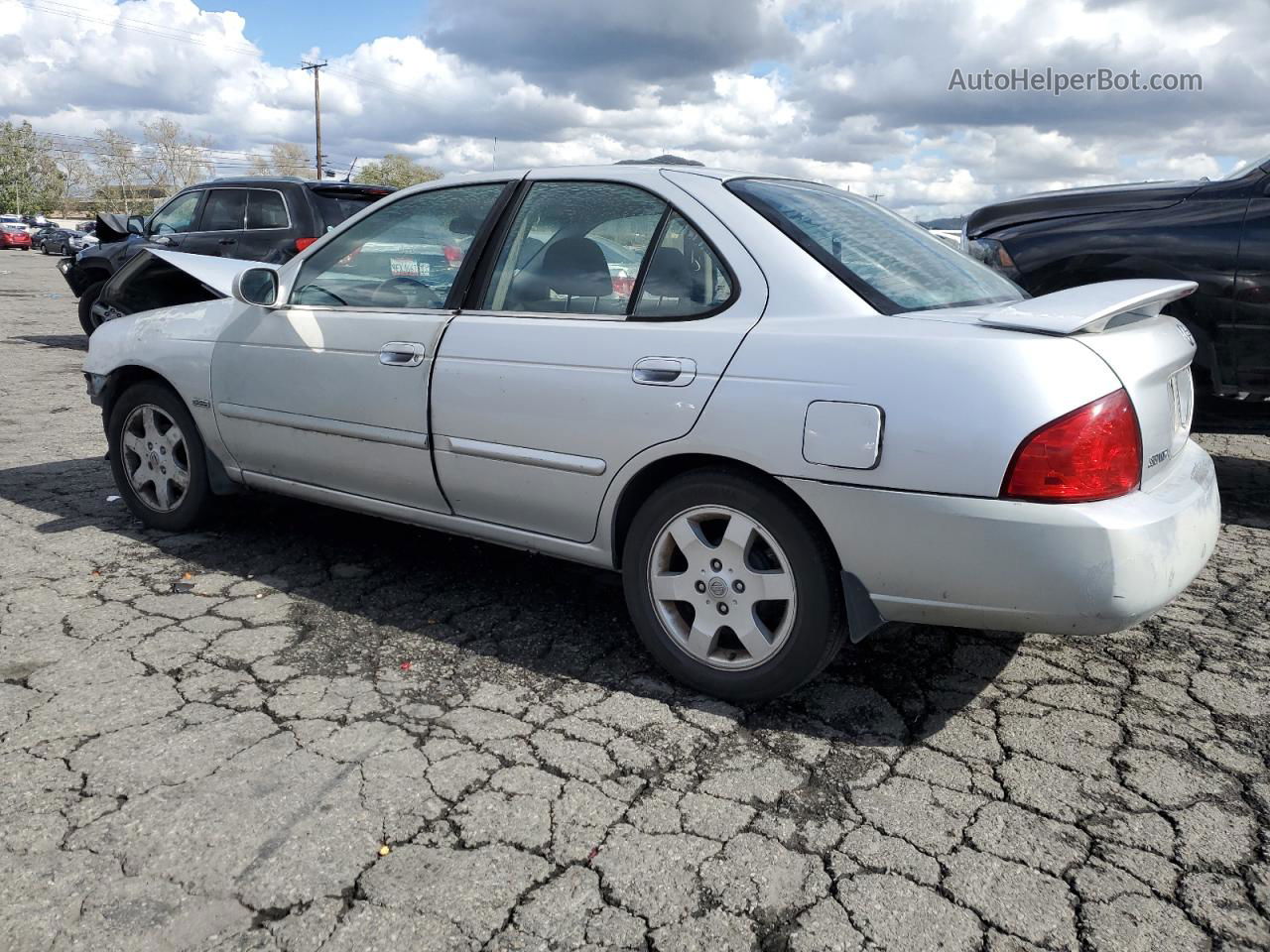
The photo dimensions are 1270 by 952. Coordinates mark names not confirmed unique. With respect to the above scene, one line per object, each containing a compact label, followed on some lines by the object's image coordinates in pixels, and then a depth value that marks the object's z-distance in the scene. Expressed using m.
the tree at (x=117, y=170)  94.75
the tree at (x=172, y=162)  91.12
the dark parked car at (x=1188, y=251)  4.94
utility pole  57.16
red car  49.04
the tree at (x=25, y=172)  90.88
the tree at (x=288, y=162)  88.31
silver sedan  2.53
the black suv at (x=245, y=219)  9.45
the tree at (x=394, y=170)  85.69
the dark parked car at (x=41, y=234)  47.88
